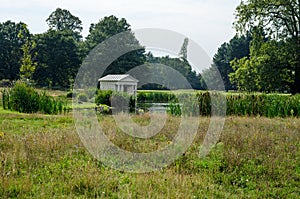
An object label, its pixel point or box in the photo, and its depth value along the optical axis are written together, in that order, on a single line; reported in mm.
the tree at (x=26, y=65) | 28641
